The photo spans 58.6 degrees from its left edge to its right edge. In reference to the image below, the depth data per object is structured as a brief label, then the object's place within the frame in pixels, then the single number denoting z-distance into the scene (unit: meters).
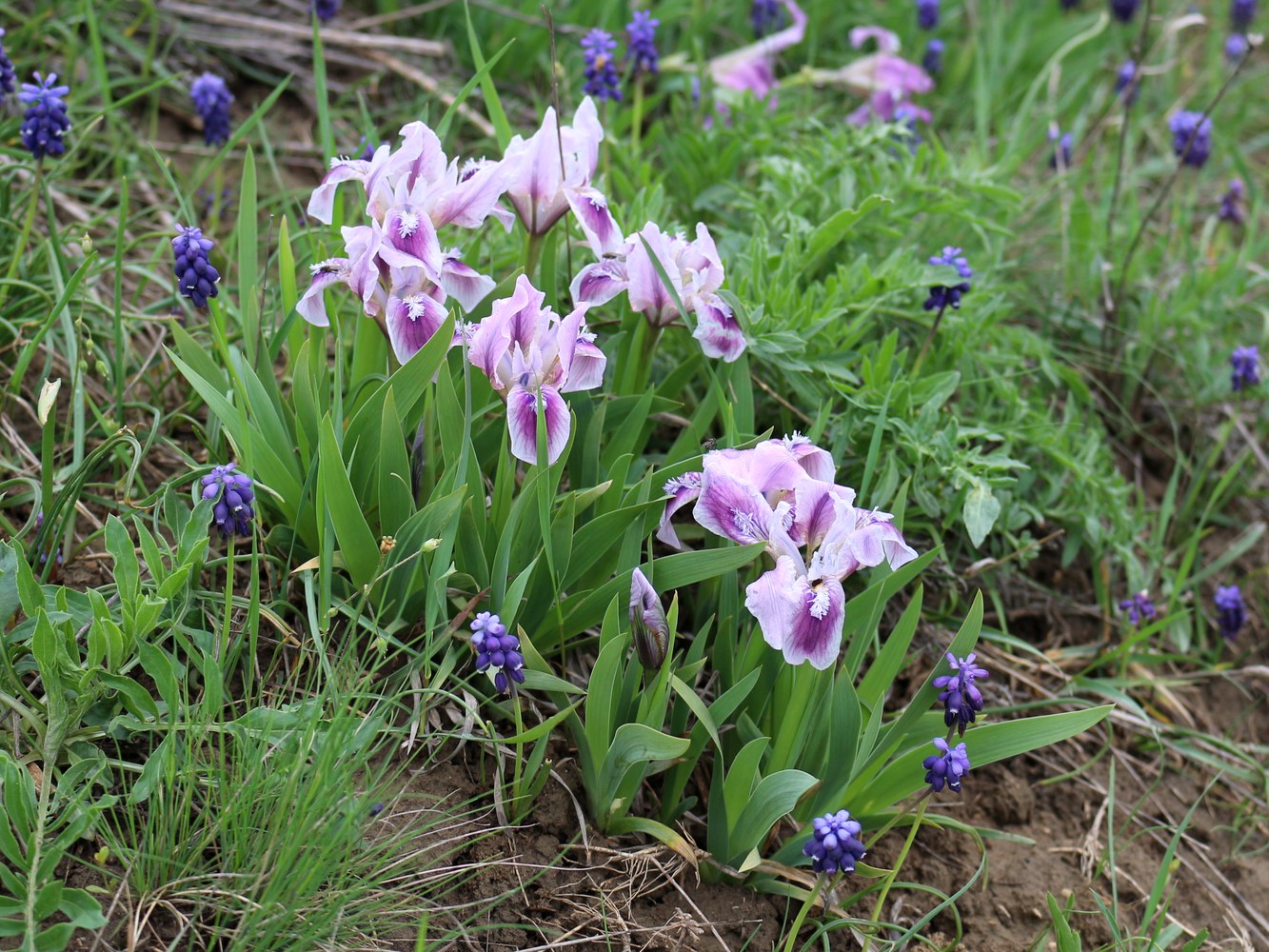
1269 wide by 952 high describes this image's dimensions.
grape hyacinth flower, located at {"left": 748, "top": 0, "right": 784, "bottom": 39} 3.59
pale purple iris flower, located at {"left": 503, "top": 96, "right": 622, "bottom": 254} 2.03
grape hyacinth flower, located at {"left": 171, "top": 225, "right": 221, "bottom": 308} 1.90
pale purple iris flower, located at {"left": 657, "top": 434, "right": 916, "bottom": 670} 1.65
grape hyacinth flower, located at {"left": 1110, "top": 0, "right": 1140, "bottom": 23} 4.12
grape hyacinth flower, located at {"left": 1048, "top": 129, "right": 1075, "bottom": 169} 3.65
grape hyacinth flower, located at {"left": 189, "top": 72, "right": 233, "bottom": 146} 2.75
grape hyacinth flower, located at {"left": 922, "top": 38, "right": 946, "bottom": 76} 3.85
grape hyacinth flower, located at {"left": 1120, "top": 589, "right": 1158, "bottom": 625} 2.59
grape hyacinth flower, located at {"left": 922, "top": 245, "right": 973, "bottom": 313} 2.45
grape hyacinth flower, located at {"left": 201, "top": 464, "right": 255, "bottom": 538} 1.70
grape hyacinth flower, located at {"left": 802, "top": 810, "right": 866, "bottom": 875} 1.65
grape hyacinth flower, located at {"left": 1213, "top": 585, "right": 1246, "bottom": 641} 2.72
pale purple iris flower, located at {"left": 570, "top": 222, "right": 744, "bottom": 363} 2.04
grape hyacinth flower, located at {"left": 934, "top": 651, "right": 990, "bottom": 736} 1.76
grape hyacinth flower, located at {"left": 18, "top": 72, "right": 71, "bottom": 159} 2.18
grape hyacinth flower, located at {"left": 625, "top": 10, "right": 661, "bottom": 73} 2.95
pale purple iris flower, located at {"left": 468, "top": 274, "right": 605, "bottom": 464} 1.80
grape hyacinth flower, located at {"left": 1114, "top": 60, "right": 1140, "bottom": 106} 3.65
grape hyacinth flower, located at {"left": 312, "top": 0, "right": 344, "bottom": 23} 3.05
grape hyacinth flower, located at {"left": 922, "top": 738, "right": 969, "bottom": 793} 1.71
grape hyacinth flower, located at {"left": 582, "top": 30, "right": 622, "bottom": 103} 2.71
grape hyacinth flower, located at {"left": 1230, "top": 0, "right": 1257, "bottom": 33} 4.19
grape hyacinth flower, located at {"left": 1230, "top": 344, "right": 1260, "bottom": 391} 2.92
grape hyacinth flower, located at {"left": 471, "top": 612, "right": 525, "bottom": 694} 1.66
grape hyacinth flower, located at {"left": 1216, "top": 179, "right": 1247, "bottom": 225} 3.68
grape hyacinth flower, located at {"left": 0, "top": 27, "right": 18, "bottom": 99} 2.32
